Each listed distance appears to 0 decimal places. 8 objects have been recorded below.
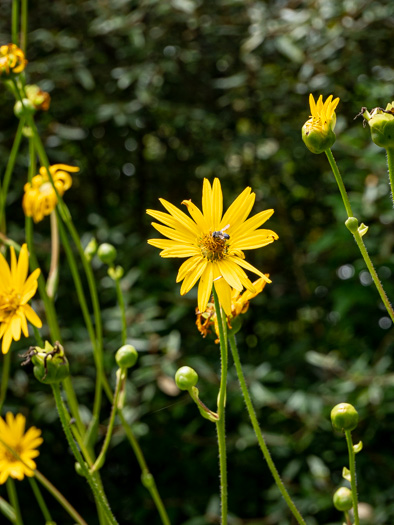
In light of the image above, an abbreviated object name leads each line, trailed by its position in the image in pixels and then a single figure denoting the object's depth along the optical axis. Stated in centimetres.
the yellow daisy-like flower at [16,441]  133
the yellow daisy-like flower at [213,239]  107
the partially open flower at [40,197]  128
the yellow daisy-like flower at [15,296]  110
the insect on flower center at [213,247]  108
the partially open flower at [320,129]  108
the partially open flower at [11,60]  121
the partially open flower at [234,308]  108
